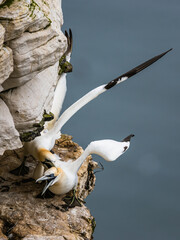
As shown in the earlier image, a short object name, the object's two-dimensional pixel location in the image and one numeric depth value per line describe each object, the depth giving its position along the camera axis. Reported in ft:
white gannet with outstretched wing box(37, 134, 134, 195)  57.02
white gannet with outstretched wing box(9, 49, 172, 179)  58.59
